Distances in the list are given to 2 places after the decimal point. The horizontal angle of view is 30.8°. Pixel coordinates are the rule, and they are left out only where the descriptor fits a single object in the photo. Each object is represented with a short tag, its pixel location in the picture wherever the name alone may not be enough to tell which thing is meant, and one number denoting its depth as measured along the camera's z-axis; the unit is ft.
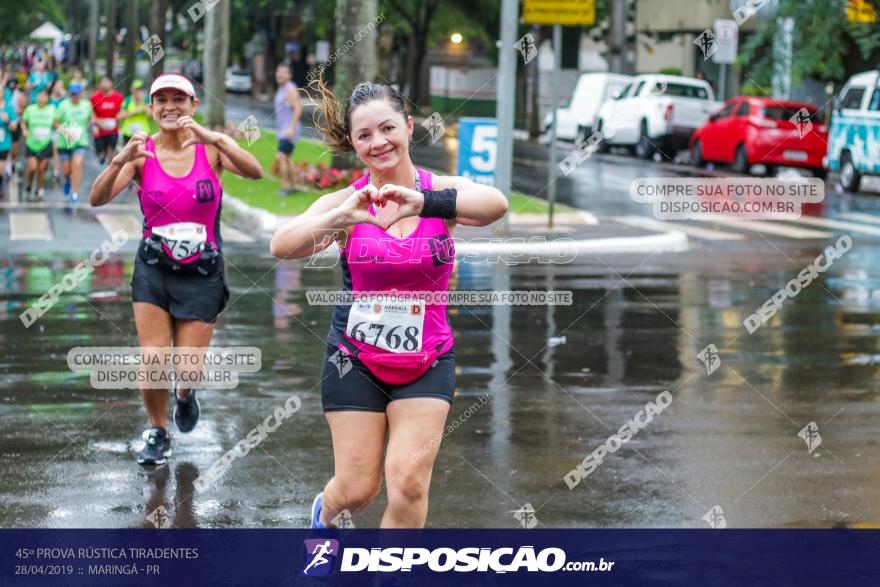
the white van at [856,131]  95.25
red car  105.81
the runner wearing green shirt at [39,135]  79.15
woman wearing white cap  25.09
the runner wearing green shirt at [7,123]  80.33
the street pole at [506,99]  67.15
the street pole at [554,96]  66.69
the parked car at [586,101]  143.64
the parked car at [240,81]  289.74
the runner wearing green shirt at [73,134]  76.69
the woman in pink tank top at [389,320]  17.35
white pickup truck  126.62
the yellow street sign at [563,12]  66.18
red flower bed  76.74
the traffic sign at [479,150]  68.80
